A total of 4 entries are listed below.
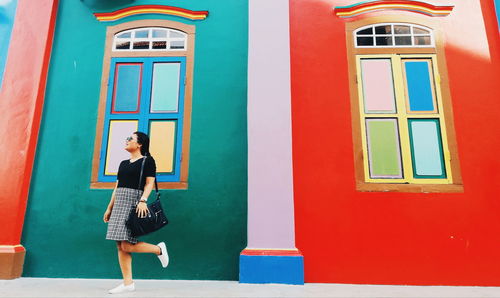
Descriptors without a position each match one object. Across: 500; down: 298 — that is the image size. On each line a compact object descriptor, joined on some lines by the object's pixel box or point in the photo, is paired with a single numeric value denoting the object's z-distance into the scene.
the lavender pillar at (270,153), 3.28
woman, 2.88
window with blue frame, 3.83
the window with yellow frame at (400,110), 3.65
